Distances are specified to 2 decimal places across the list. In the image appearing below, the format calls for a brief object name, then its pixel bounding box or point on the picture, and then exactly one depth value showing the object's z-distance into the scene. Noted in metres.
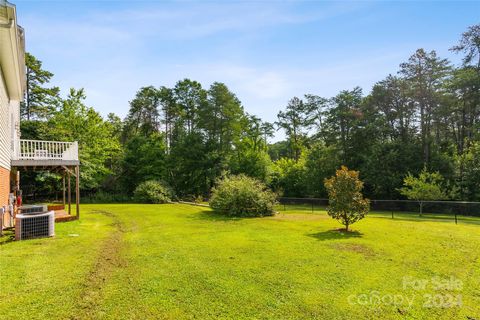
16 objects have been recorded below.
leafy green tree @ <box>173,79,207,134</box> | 34.84
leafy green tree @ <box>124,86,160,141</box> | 36.50
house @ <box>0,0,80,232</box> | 7.44
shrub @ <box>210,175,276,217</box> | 14.55
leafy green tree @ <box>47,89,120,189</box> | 23.32
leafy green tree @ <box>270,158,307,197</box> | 29.64
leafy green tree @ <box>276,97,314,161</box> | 42.49
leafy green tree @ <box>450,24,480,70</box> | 24.55
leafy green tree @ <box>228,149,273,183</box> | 29.14
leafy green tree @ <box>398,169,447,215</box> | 17.95
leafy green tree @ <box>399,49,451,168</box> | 25.64
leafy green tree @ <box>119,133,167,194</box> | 27.94
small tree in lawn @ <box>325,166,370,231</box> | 9.97
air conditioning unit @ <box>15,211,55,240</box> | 7.87
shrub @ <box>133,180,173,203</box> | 22.27
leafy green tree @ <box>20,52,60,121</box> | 28.61
